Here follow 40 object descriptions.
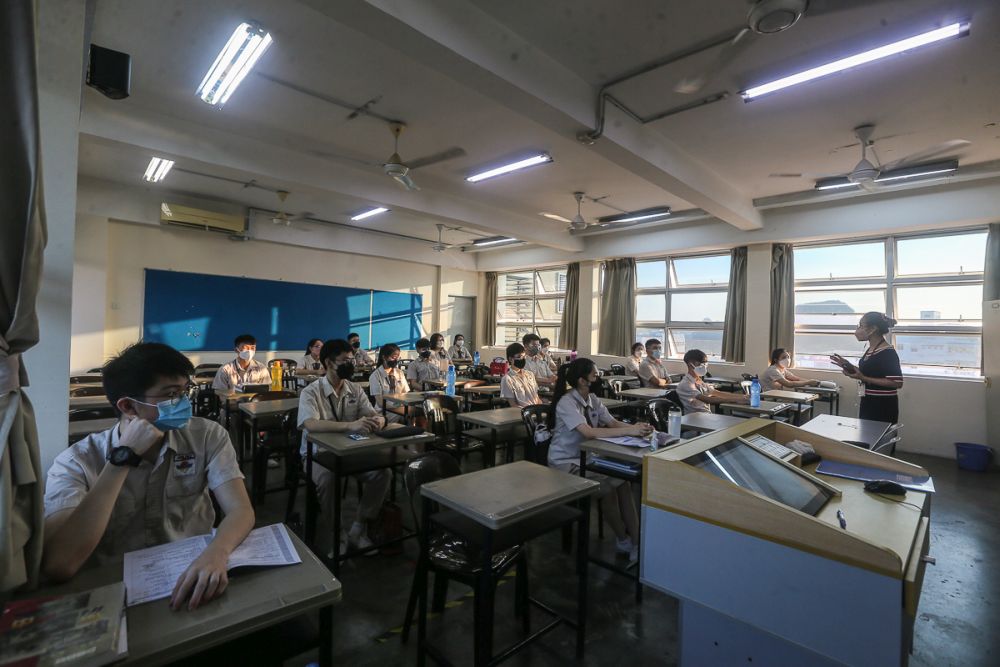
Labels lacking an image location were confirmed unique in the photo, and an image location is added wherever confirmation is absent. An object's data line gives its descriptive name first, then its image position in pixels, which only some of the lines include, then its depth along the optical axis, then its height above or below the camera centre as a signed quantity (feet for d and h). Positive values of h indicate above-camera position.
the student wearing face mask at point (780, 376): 19.10 -1.43
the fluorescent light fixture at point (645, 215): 21.40 +5.80
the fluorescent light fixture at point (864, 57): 8.61 +5.86
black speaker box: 6.66 +3.59
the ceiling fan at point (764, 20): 7.04 +5.07
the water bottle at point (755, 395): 14.01 -1.66
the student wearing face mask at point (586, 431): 8.93 -1.92
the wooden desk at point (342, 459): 8.13 -2.57
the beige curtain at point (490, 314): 36.01 +1.32
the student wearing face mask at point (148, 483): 3.73 -1.61
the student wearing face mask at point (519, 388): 14.85 -1.85
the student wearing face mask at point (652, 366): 21.07 -1.37
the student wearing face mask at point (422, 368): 20.51 -1.80
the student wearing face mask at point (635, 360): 23.98 -1.25
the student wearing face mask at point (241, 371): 16.30 -1.81
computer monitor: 5.24 -1.61
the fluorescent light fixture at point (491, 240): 29.13 +5.90
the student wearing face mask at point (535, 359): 21.52 -1.30
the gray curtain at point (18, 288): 3.15 +0.18
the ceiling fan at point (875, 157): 13.08 +6.05
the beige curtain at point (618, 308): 27.81 +1.67
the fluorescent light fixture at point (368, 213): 23.67 +5.97
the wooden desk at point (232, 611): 2.99 -2.08
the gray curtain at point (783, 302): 21.90 +1.90
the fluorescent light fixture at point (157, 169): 17.26 +5.85
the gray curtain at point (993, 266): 17.29 +3.16
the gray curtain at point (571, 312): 30.17 +1.44
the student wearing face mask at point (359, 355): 24.63 -1.61
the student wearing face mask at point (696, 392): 14.43 -1.73
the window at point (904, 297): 18.52 +2.12
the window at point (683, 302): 25.09 +2.07
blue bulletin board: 22.80 +0.61
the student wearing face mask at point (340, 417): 9.06 -1.91
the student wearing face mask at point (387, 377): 15.60 -1.72
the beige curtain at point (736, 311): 23.11 +1.46
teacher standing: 12.50 -0.72
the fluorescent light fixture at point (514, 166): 15.39 +5.85
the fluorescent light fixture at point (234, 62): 9.25 +5.65
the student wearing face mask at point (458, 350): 30.23 -1.42
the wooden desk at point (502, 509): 5.29 -2.10
